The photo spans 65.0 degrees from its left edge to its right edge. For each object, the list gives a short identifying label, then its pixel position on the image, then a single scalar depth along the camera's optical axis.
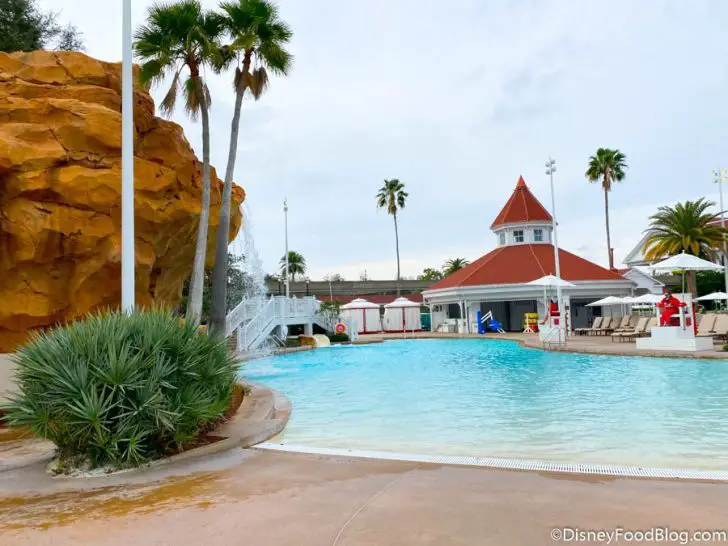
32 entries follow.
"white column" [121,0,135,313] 8.34
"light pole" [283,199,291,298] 36.78
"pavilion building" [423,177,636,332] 36.53
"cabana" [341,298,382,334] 42.25
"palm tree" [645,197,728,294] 33.47
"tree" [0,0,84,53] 17.27
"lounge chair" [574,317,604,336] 29.25
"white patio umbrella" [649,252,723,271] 19.78
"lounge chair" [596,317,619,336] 28.25
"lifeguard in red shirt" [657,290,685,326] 19.48
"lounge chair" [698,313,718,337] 21.48
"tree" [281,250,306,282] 73.19
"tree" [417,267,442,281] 73.49
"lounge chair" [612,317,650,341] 24.09
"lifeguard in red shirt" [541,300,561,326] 24.98
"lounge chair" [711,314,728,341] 20.92
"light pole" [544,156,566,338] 26.78
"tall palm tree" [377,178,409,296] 57.50
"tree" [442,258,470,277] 65.18
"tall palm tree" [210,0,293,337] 13.97
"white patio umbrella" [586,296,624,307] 31.50
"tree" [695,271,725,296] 48.28
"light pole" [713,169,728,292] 33.75
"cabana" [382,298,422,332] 44.00
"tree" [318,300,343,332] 34.67
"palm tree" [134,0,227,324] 12.38
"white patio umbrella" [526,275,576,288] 26.95
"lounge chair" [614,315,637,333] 25.99
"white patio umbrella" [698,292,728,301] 29.40
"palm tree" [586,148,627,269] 47.69
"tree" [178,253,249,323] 32.38
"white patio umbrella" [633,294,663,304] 30.27
